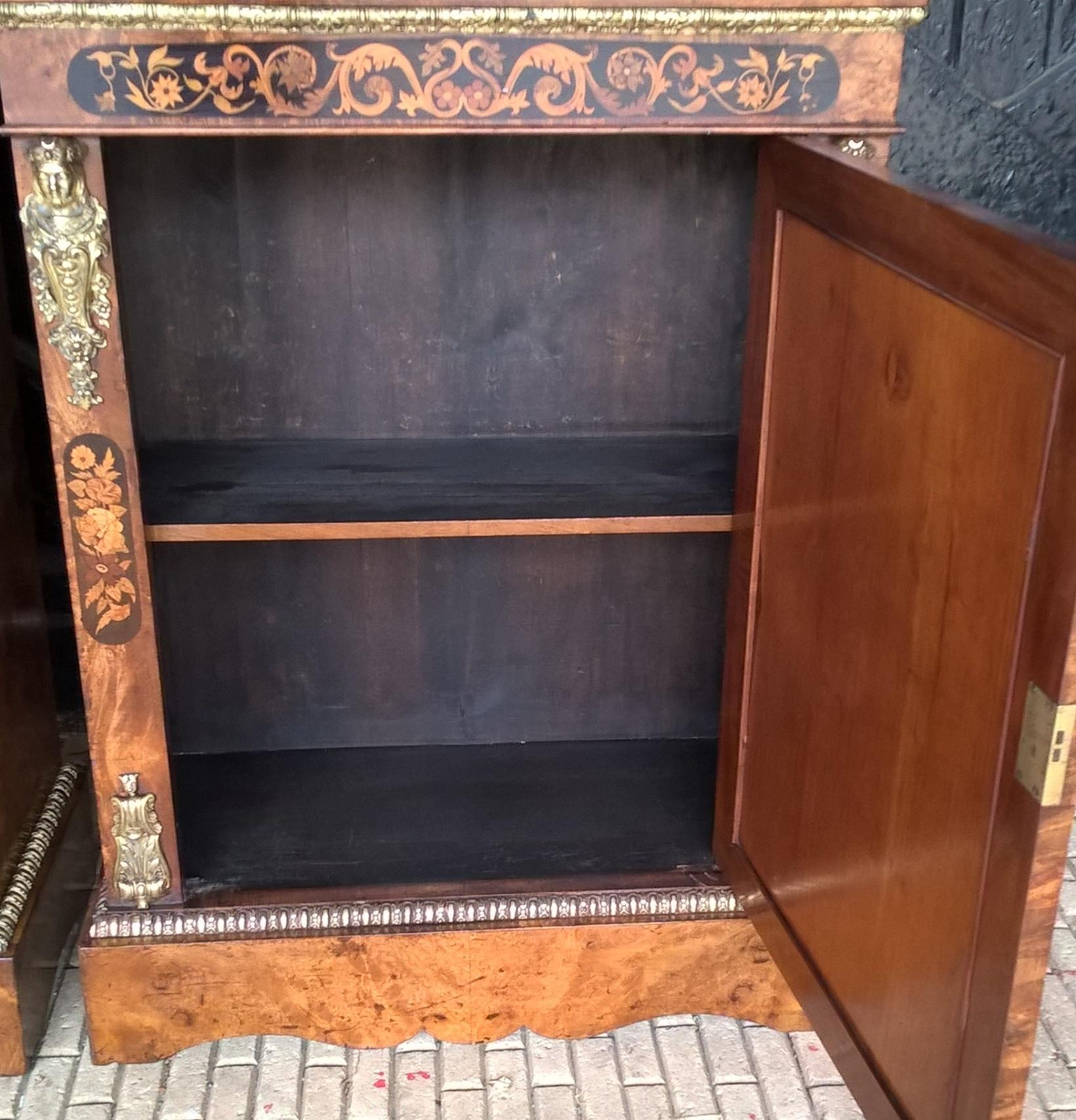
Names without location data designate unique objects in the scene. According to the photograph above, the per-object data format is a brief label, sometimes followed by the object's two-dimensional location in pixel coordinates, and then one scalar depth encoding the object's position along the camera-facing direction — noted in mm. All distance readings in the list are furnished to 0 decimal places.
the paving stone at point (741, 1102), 1481
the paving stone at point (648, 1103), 1480
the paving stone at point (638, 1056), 1533
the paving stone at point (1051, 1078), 1504
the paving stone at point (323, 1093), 1475
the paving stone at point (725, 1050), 1536
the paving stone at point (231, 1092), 1471
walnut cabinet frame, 943
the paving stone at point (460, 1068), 1525
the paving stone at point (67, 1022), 1562
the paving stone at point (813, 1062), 1533
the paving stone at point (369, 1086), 1479
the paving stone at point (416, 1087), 1483
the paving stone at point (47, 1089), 1467
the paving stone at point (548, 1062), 1532
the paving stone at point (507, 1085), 1485
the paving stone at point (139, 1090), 1473
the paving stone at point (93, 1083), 1489
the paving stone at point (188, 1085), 1475
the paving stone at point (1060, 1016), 1591
